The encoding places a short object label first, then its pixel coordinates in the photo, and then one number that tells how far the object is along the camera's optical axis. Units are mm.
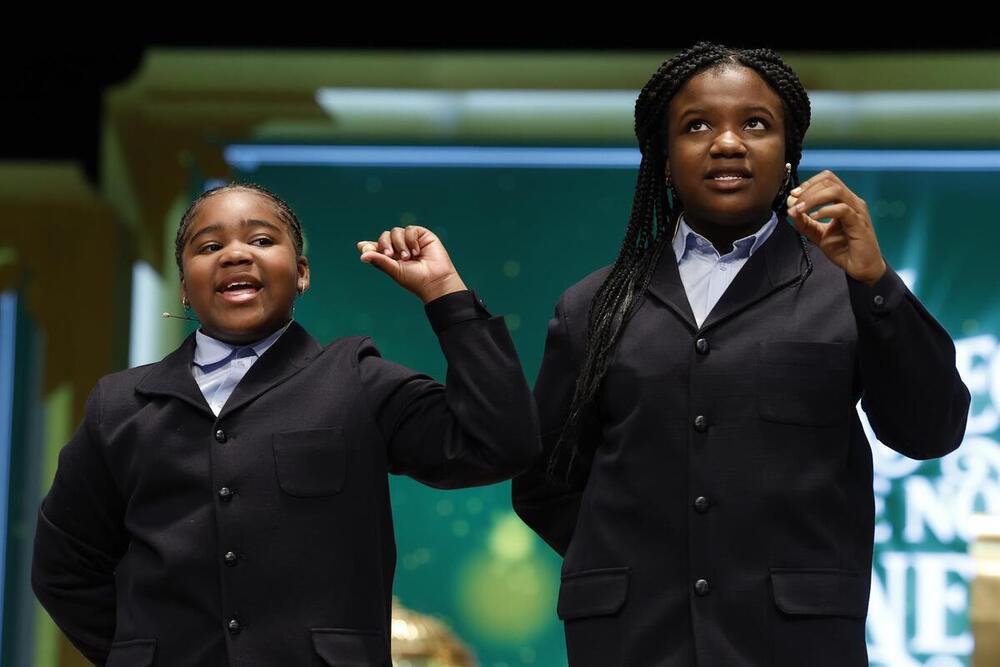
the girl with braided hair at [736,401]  4449
